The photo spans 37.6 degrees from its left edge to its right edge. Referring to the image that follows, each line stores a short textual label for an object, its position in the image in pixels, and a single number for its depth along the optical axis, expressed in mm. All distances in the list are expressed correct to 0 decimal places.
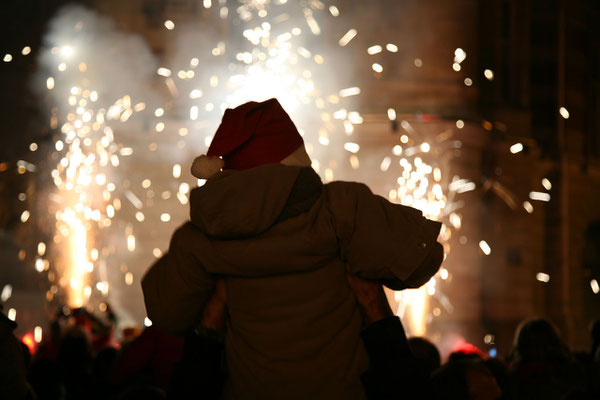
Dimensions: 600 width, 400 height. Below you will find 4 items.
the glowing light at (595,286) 17156
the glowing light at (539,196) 15969
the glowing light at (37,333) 13333
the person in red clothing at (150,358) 4719
